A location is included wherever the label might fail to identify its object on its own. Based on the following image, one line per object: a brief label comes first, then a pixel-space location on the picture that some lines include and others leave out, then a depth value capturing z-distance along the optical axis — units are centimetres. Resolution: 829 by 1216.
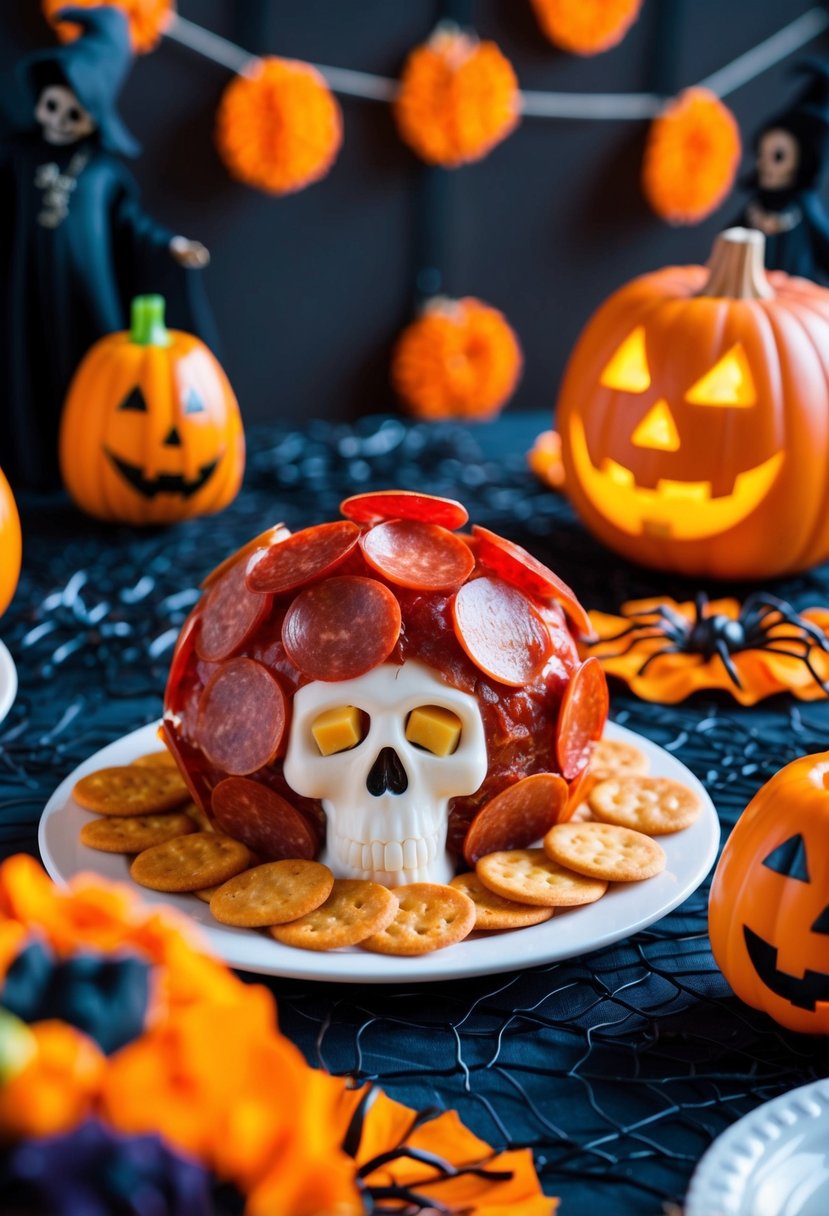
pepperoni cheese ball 89
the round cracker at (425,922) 83
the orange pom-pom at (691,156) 287
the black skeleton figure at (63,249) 192
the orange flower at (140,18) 214
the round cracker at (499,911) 86
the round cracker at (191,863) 89
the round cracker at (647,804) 97
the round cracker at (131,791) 99
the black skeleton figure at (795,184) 206
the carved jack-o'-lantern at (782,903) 79
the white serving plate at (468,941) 80
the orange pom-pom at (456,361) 282
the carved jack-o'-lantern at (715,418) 157
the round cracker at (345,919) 82
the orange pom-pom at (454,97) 261
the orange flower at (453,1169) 67
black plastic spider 140
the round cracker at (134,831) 94
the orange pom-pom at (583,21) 267
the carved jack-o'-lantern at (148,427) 175
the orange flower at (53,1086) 48
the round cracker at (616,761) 106
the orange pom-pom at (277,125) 244
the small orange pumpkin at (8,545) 125
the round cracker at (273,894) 84
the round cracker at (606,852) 90
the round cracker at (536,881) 87
